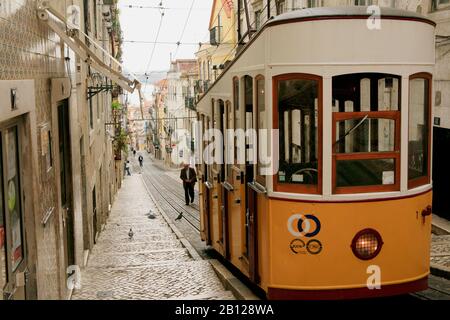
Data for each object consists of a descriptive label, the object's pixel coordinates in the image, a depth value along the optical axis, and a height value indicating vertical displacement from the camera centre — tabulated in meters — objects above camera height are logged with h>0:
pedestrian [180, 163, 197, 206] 19.94 -2.19
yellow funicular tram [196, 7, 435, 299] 5.30 -0.38
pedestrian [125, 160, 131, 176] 53.97 -5.07
